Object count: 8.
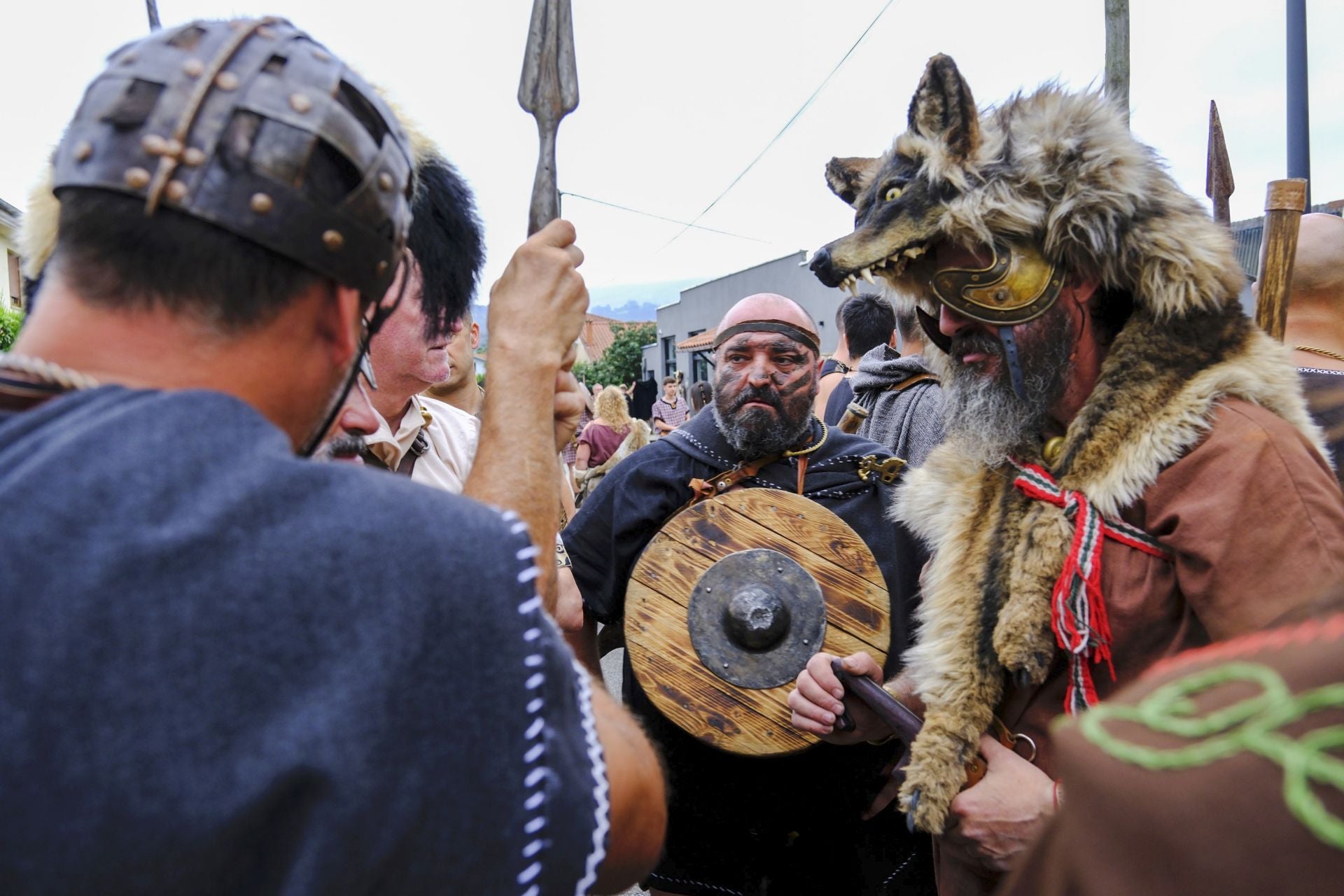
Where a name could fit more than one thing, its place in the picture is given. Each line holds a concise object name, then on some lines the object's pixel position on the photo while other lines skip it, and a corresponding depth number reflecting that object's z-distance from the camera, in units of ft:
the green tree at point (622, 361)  128.06
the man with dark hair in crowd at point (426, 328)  6.79
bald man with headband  8.74
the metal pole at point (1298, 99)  21.30
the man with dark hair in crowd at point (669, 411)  44.75
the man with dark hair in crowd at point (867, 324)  16.93
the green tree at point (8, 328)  31.14
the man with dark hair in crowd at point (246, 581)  2.05
